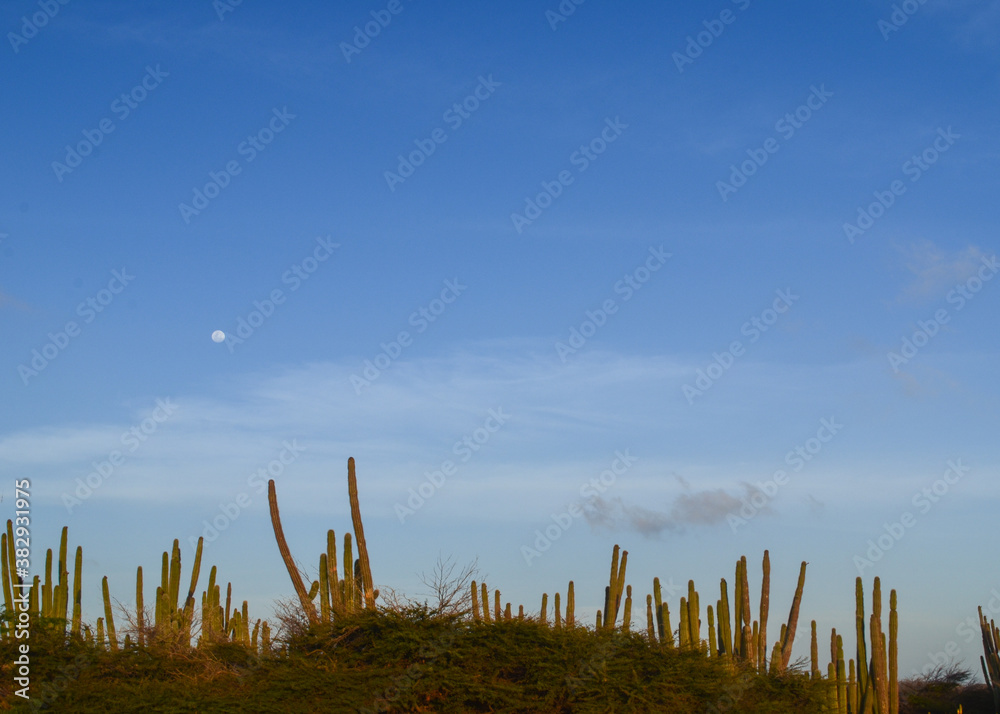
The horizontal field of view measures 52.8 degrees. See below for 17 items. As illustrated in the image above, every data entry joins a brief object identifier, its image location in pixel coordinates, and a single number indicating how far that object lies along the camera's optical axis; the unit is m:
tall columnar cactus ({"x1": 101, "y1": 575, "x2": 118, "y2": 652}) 19.95
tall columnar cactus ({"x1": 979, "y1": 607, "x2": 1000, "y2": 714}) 27.86
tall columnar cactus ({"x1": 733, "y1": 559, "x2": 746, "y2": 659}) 20.41
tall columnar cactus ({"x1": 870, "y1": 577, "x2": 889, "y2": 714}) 21.55
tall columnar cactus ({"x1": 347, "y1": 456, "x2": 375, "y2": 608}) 18.55
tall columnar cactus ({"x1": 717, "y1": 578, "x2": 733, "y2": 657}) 20.36
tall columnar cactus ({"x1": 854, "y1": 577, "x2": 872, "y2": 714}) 21.84
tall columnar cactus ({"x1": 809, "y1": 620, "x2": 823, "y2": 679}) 20.08
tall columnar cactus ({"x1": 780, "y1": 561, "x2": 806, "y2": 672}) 20.74
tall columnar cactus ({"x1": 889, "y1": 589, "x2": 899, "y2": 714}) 22.03
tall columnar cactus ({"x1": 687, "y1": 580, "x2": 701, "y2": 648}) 20.00
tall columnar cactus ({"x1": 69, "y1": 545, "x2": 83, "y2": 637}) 21.77
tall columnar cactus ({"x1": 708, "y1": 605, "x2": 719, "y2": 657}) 20.14
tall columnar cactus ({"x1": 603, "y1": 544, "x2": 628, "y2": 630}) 20.41
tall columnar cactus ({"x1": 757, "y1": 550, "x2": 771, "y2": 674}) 20.39
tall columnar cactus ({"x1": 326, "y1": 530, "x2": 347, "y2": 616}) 18.47
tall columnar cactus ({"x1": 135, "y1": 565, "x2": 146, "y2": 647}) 19.84
